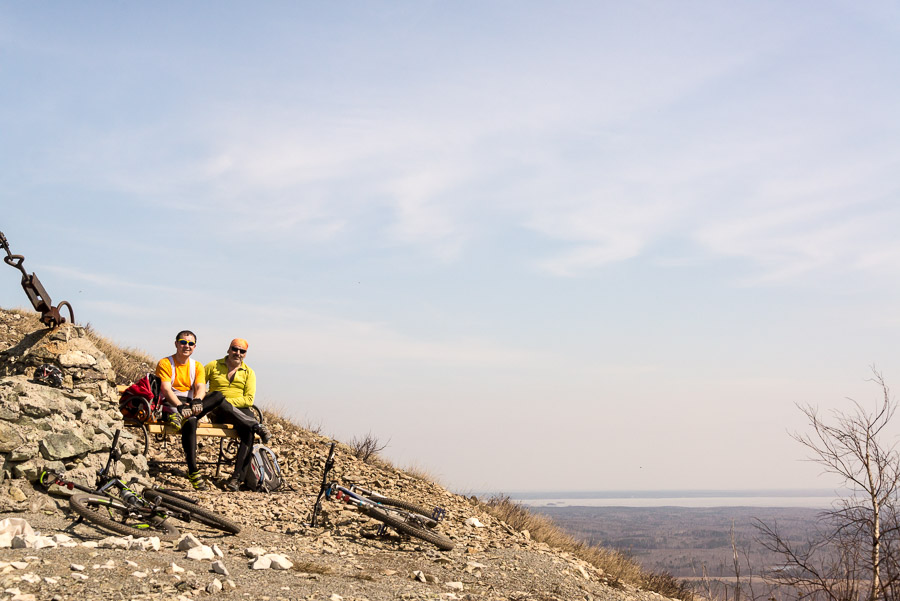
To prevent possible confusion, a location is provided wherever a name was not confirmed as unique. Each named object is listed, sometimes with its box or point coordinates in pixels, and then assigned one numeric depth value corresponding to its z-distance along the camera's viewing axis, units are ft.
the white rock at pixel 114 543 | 20.08
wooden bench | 30.09
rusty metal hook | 27.61
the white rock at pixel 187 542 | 21.07
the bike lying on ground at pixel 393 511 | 27.55
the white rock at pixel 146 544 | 20.45
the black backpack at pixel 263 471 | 31.37
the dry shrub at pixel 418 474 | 43.45
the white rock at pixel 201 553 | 20.18
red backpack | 30.12
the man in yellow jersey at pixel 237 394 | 31.14
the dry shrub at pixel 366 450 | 45.22
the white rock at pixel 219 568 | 18.88
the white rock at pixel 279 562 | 20.89
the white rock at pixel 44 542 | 18.49
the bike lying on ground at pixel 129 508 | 21.67
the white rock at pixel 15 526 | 18.78
